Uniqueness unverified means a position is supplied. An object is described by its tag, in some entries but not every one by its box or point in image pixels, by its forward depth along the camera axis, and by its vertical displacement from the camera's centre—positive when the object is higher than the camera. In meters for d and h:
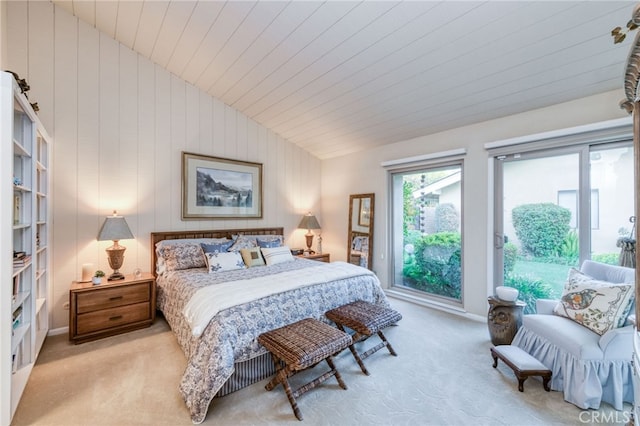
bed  1.98 -0.81
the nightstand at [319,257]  4.81 -0.75
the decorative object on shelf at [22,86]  1.91 +0.90
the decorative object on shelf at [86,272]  3.06 -0.64
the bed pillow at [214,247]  3.57 -0.43
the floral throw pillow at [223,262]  3.35 -0.59
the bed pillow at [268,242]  4.08 -0.43
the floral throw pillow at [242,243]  3.91 -0.42
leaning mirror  4.73 -0.28
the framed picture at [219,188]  3.99 +0.40
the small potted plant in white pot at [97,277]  2.97 -0.69
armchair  1.93 -1.08
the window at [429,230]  3.89 -0.25
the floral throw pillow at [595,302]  2.04 -0.70
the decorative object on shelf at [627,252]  2.37 -0.33
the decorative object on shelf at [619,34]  0.95 +0.65
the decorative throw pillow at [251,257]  3.66 -0.58
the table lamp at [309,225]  5.14 -0.20
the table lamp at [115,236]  3.10 -0.25
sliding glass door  2.68 +0.02
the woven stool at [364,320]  2.42 -0.97
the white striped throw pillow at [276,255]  3.80 -0.57
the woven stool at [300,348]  1.90 -0.97
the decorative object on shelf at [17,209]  2.23 +0.04
